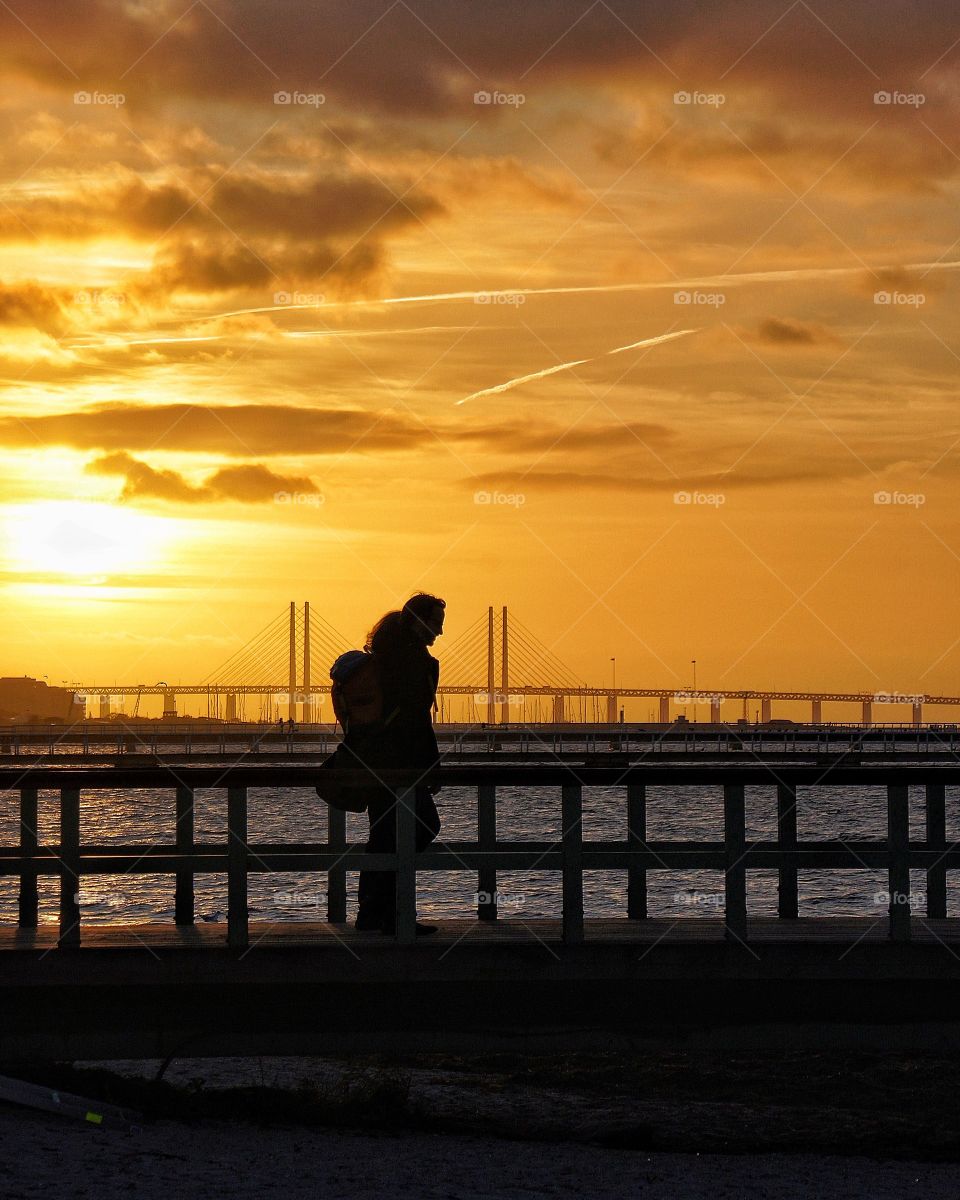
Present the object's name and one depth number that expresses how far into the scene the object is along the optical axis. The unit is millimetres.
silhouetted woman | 18562
